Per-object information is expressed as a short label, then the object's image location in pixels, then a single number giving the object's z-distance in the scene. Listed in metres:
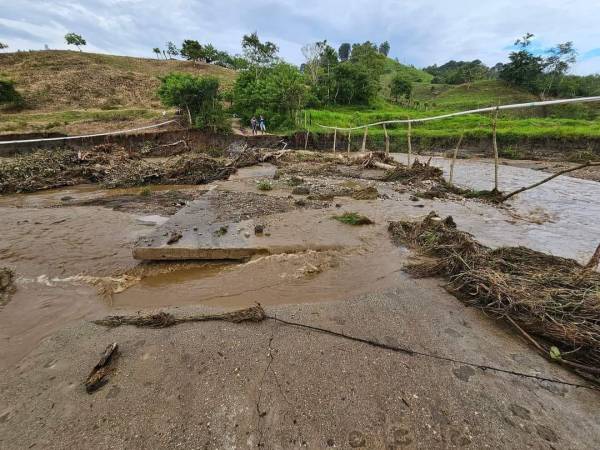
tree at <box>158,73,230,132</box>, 19.11
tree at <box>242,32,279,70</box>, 30.00
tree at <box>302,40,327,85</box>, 36.25
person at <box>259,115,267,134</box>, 21.59
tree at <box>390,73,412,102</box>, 41.19
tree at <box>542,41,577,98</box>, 42.91
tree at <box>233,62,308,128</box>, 22.84
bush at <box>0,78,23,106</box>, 23.16
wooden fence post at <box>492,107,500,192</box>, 7.15
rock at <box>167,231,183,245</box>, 4.53
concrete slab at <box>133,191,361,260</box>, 4.40
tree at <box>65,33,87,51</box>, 43.41
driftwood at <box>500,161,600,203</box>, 3.63
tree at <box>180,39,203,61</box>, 39.88
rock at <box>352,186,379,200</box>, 8.20
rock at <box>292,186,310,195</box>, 8.55
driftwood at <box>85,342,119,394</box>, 2.19
